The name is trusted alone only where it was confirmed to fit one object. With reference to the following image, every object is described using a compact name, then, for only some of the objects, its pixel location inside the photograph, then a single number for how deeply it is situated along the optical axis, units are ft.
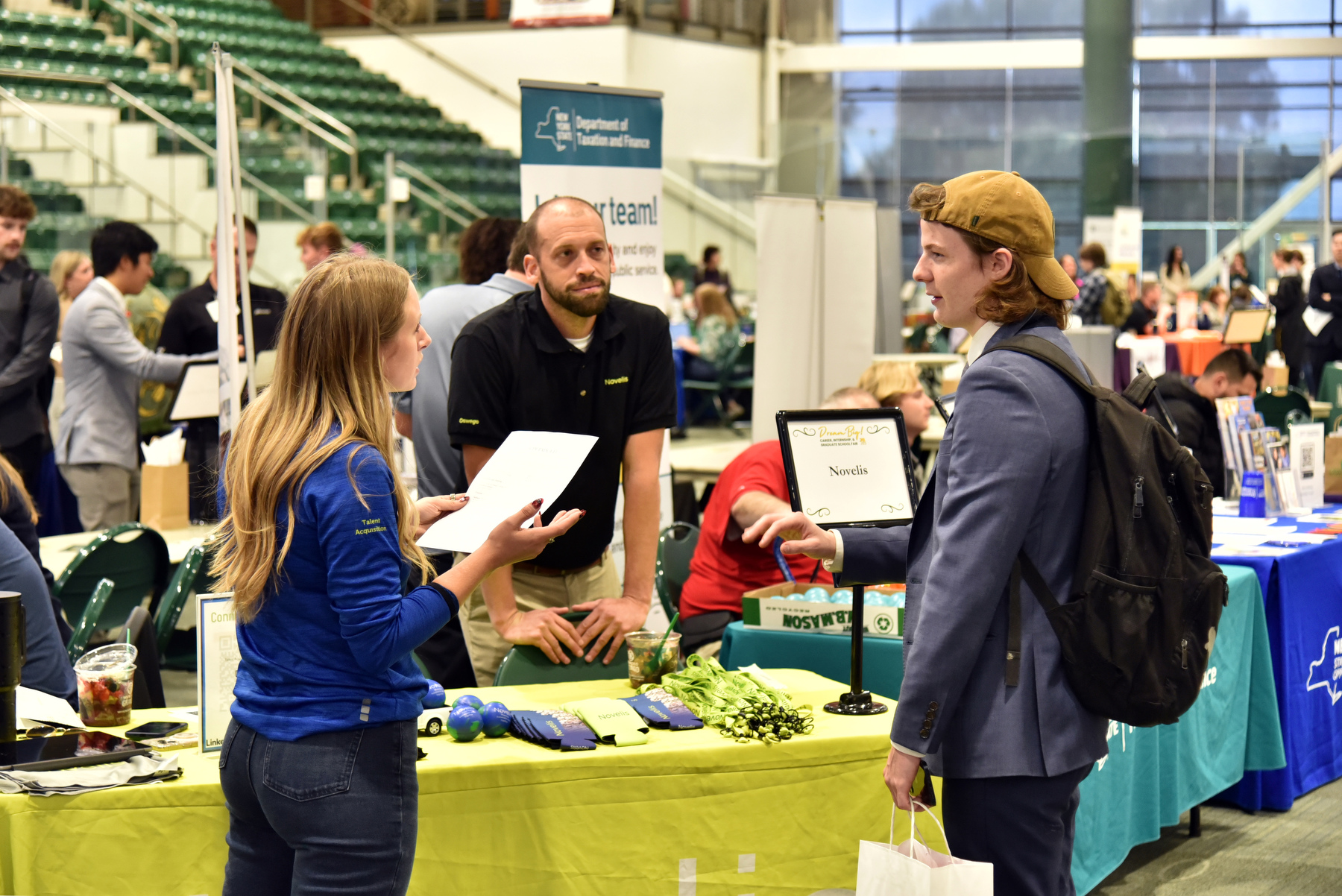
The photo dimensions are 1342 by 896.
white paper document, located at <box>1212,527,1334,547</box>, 13.78
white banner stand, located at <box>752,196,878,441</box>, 19.36
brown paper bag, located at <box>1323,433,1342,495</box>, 16.69
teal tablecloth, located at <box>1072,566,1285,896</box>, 10.66
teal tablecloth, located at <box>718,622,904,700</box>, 10.45
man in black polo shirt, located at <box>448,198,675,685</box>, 9.84
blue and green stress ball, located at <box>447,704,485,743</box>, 7.93
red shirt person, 12.08
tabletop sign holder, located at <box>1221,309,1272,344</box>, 33.60
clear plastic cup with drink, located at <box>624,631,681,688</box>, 9.10
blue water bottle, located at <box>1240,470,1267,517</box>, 15.42
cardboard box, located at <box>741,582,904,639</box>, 10.47
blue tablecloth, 13.14
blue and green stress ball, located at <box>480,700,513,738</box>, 8.02
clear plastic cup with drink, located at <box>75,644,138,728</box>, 8.15
